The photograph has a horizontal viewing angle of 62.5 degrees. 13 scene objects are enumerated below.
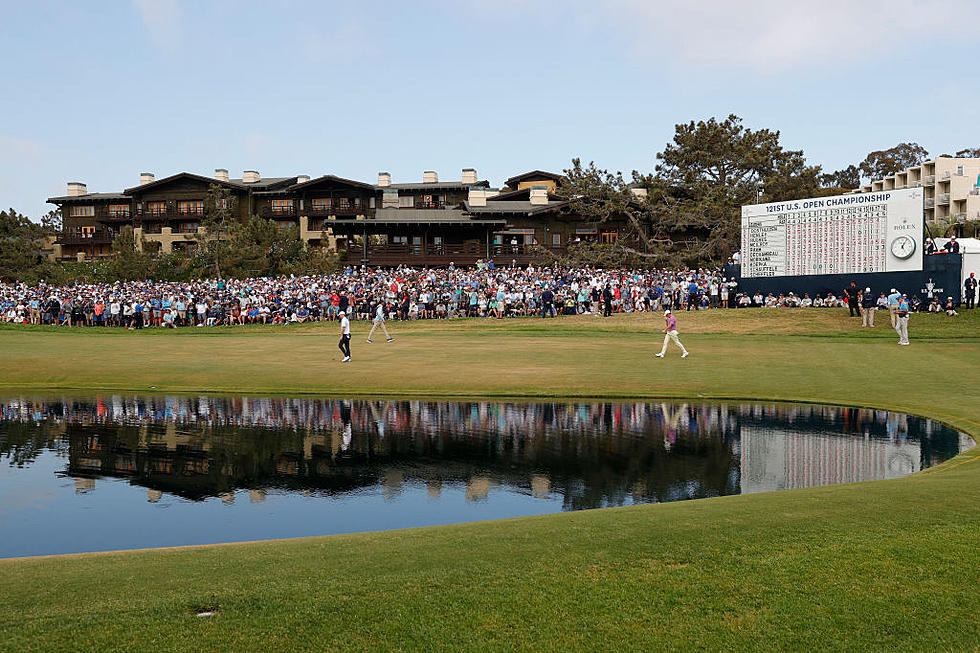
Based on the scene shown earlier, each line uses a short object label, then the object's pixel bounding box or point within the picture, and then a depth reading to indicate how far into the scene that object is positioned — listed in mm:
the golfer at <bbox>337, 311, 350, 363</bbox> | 31484
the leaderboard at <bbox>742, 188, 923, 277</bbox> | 42281
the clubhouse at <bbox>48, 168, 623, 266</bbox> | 75250
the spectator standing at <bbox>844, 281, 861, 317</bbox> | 43406
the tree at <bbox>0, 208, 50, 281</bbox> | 83250
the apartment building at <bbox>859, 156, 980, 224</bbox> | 97750
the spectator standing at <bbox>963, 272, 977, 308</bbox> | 43156
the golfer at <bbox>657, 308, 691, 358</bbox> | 30469
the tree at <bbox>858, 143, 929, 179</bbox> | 124938
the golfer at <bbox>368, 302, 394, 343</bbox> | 37422
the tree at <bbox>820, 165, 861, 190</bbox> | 126125
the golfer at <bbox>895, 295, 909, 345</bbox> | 34938
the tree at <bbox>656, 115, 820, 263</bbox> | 67750
